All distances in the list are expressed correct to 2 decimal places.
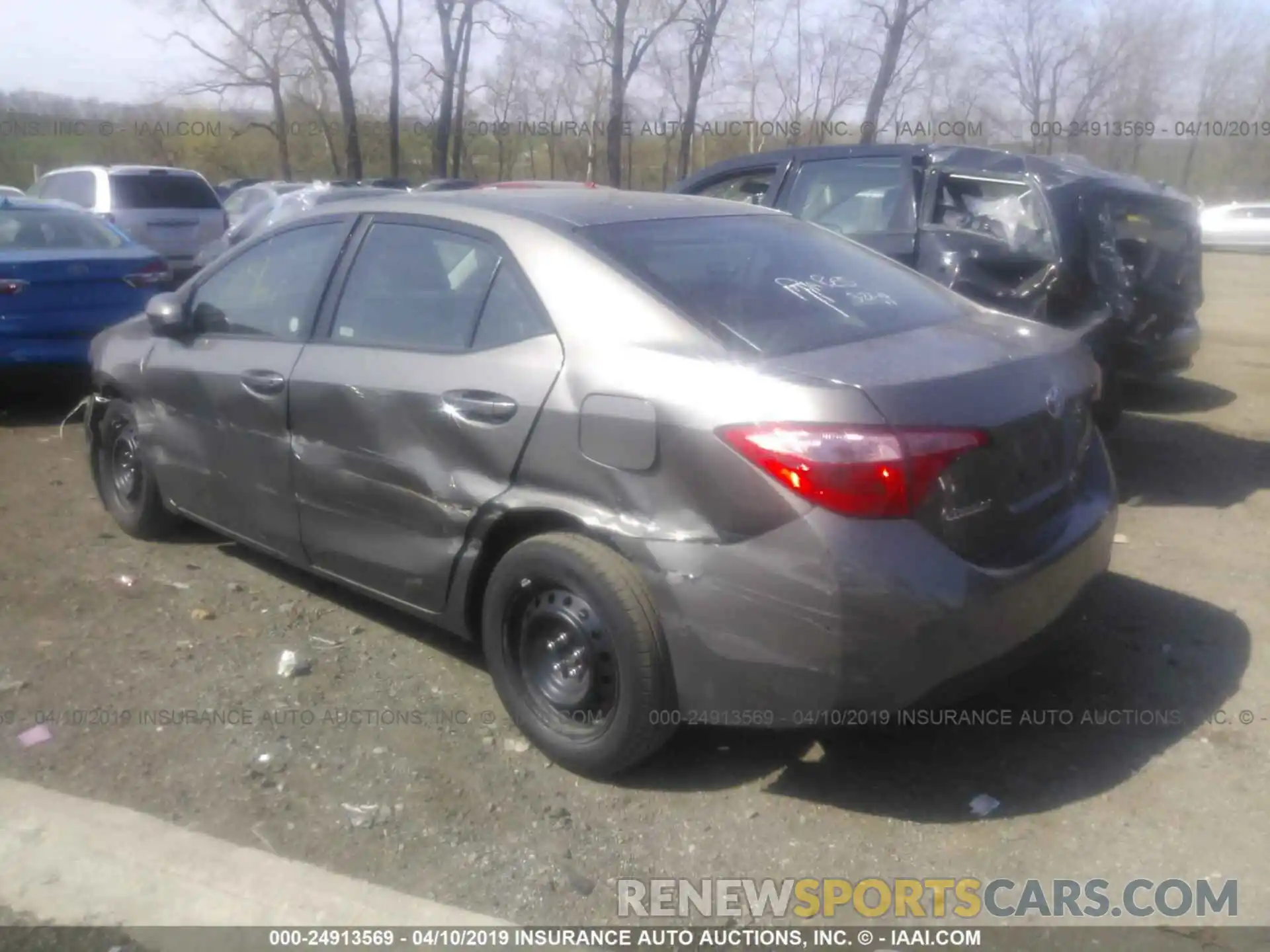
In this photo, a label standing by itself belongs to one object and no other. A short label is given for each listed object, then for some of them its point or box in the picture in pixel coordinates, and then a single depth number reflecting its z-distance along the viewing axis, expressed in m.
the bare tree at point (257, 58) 33.53
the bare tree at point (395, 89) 34.75
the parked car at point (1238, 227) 28.45
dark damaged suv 6.12
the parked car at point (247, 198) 19.66
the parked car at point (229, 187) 27.91
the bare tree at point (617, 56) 30.52
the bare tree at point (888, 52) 26.73
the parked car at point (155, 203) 15.19
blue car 7.75
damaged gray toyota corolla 3.03
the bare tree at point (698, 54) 32.25
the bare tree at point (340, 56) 31.69
